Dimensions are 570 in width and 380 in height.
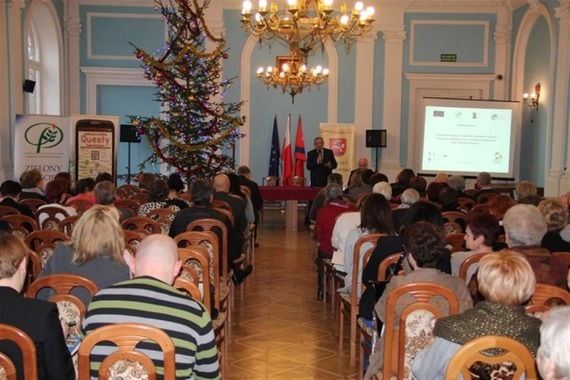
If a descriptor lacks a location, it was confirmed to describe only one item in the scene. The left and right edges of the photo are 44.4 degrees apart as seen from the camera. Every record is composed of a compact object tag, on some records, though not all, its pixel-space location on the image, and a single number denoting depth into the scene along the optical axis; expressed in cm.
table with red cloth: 1118
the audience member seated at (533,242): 376
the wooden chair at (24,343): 219
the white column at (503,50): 1372
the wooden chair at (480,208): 649
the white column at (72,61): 1341
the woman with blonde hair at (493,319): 252
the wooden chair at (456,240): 500
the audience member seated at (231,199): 700
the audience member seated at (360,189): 858
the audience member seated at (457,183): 830
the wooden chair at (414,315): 298
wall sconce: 1270
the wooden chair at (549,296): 310
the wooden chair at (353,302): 470
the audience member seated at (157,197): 618
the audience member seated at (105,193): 600
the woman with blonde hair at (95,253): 347
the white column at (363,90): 1377
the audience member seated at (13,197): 615
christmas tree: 1079
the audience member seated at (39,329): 238
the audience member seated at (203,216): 541
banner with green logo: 1050
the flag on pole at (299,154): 1360
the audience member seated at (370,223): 504
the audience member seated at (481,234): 416
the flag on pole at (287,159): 1356
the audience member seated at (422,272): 328
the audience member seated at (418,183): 809
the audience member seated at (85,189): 718
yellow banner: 1349
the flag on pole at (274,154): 1375
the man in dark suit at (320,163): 1212
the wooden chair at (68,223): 536
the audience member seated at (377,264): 419
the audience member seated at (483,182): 934
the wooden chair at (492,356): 223
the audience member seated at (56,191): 697
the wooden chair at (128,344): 219
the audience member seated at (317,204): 819
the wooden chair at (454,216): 626
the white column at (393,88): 1368
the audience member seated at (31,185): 732
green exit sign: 1388
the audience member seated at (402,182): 855
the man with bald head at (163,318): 244
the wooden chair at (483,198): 830
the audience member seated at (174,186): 674
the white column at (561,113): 1098
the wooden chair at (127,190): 920
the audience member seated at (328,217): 641
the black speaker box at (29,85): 1113
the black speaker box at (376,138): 1334
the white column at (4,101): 1043
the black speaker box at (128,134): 1265
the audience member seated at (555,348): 182
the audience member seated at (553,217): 470
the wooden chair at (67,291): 290
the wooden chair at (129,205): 629
